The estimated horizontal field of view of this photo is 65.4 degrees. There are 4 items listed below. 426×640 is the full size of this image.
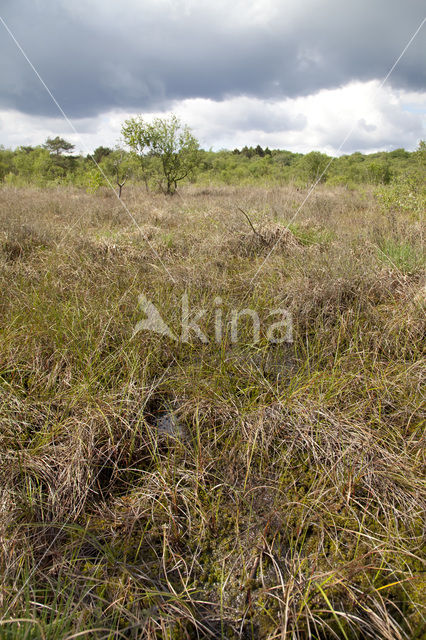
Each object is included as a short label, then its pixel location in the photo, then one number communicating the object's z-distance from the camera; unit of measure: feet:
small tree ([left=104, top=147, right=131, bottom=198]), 39.73
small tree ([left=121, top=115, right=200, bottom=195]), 36.09
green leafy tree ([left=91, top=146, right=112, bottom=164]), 82.96
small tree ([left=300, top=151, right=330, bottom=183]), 50.29
